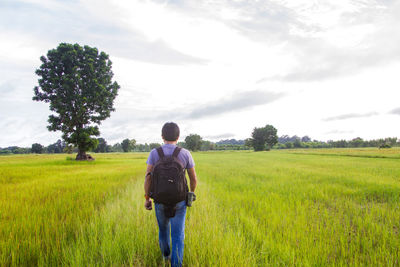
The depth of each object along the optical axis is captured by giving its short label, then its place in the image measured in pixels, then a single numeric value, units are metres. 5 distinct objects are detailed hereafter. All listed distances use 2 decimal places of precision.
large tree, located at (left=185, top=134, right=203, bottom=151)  117.50
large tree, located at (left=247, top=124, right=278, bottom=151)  90.50
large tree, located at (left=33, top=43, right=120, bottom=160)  23.36
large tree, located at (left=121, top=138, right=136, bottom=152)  121.44
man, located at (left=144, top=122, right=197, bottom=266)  2.46
